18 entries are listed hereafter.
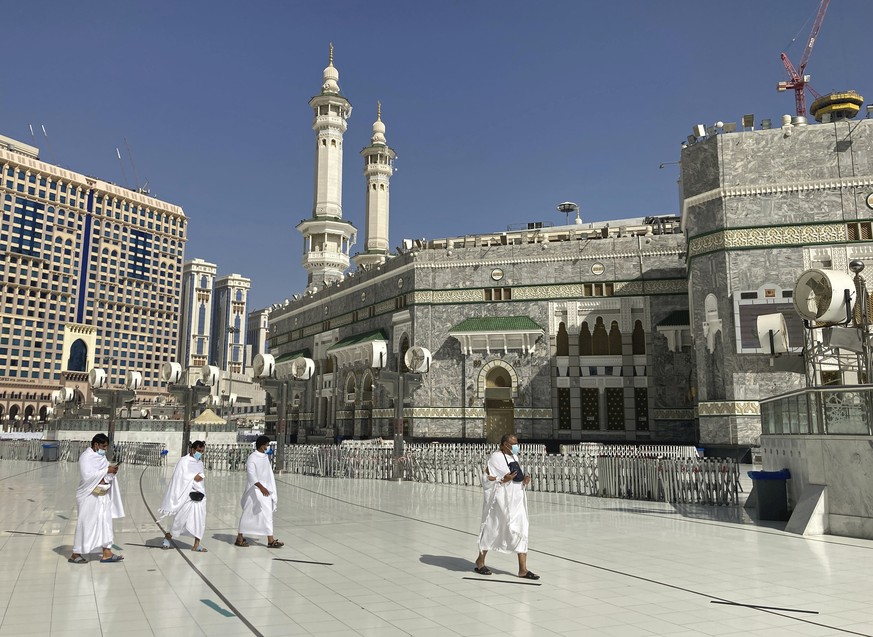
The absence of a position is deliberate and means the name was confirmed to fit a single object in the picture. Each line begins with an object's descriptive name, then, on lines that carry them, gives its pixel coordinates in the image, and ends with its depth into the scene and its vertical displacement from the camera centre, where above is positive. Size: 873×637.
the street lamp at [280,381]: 23.27 +1.75
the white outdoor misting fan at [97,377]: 34.84 +2.22
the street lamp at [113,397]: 25.40 +0.90
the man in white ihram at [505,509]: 7.43 -0.95
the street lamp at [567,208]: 49.84 +15.53
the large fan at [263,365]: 27.92 +2.29
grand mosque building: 21.80 +4.92
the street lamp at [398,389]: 20.73 +1.05
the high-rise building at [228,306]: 192.12 +32.41
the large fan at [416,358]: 28.23 +2.63
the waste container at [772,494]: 11.70 -1.20
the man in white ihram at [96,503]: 8.11 -1.01
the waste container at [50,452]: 31.52 -1.44
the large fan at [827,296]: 12.27 +2.30
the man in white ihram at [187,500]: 9.02 -1.06
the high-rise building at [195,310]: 172.12 +28.13
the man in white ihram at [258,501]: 9.23 -1.07
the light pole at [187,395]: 22.67 +0.88
